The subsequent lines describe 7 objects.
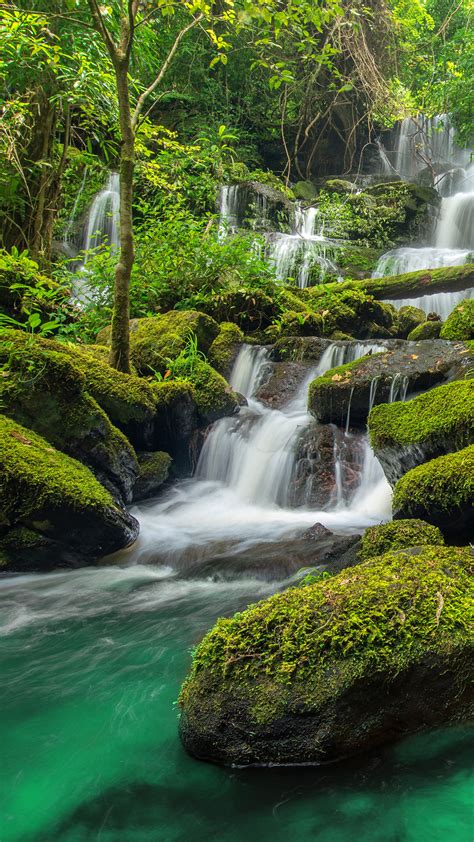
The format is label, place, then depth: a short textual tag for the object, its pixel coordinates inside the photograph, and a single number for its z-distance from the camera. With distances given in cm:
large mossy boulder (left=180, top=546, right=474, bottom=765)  210
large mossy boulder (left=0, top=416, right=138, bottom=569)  463
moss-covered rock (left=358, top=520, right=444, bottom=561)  345
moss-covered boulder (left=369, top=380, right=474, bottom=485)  454
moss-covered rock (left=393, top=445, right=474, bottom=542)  371
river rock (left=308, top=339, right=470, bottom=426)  693
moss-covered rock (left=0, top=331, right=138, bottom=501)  546
